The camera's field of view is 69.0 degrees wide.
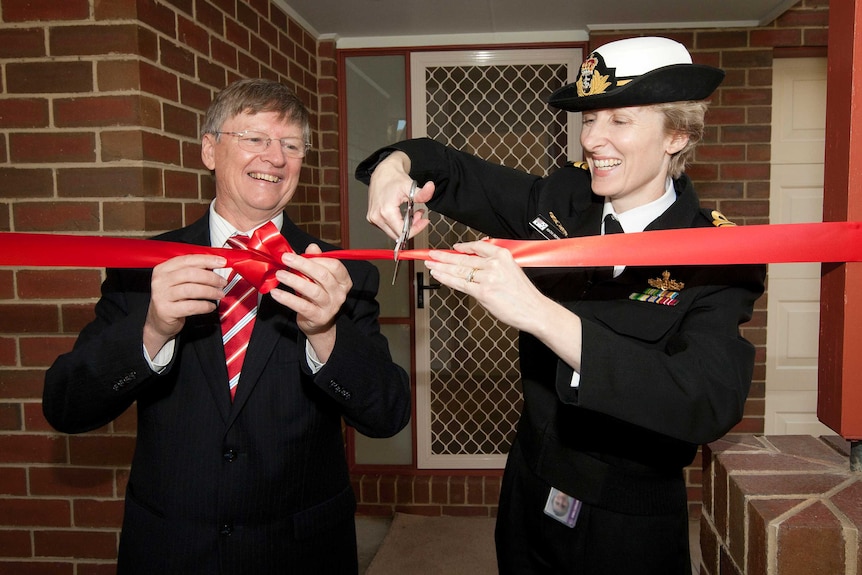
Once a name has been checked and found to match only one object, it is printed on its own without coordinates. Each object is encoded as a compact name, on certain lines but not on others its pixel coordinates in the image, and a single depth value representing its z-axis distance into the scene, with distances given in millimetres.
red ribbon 1233
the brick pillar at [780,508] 1194
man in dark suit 1378
